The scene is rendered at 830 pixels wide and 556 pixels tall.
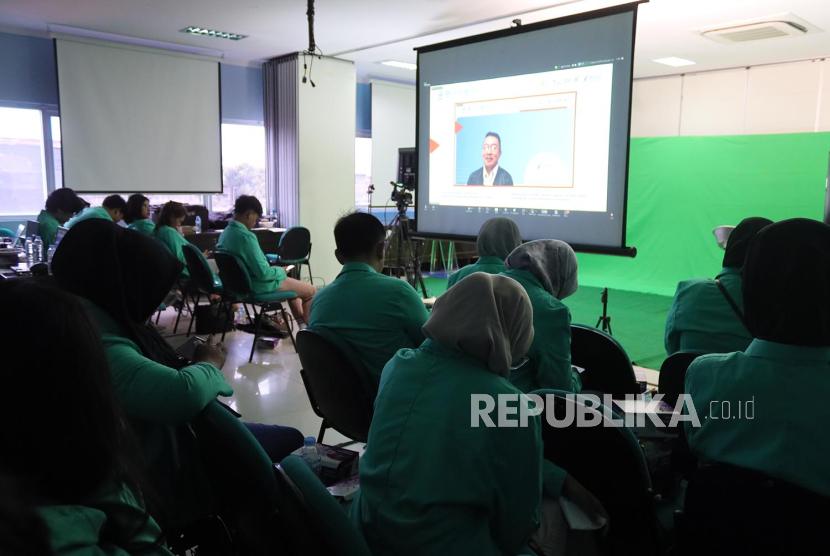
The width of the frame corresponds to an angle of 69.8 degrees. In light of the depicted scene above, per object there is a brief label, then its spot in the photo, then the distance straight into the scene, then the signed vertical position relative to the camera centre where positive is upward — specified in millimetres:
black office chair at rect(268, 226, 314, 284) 6773 -581
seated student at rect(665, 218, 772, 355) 2314 -445
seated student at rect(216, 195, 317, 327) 4766 -405
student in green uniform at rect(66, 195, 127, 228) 5311 -123
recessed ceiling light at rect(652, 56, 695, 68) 8396 +1989
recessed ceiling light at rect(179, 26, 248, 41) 6758 +1881
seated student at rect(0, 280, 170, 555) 765 -310
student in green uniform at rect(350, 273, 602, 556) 1170 -506
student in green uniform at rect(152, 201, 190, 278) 5316 -279
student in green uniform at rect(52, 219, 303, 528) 1473 -416
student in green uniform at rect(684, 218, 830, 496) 1299 -387
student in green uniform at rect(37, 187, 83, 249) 5078 -156
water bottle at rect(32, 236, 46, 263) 4363 -403
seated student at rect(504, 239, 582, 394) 2051 -451
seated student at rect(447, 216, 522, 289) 3311 -228
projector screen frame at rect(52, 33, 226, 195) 6629 +1724
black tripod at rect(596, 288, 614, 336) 4299 -848
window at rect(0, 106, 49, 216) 6957 +374
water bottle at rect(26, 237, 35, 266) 4340 -424
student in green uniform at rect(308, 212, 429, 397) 2316 -458
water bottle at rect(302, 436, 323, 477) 1633 -725
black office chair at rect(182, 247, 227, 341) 5061 -667
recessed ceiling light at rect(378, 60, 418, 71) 8594 +1941
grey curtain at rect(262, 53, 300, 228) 8148 +822
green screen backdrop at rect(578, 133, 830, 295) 7387 +81
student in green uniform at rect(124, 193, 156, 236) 5473 -179
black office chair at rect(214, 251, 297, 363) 4652 -714
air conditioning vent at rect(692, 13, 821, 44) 6295 +1902
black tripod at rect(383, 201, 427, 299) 5711 -443
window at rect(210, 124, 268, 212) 8570 +464
